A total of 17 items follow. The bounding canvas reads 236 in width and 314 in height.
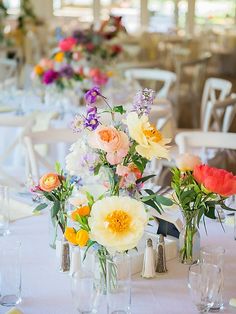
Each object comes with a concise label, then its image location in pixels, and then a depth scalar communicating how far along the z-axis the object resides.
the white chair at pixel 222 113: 4.17
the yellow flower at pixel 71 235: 1.71
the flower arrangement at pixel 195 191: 1.75
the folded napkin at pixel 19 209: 2.34
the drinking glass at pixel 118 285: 1.64
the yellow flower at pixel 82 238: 1.67
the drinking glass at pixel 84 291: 1.63
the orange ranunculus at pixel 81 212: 1.68
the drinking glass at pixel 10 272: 1.74
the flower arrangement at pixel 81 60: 4.33
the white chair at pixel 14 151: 3.31
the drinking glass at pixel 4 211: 2.17
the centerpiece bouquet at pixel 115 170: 1.59
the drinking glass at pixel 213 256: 1.78
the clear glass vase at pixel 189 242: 1.94
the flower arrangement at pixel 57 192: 1.82
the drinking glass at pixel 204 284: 1.68
